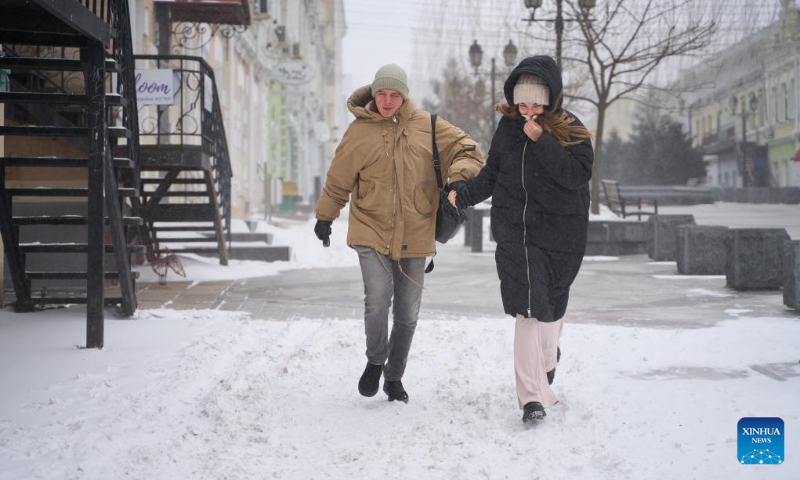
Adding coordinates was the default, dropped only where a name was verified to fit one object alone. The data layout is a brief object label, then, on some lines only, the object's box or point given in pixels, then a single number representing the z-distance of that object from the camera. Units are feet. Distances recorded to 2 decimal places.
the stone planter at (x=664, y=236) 50.57
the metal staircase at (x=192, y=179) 38.86
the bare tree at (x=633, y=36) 70.49
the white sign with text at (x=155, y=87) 40.40
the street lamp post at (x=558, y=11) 62.85
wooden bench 69.76
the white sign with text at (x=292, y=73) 87.56
